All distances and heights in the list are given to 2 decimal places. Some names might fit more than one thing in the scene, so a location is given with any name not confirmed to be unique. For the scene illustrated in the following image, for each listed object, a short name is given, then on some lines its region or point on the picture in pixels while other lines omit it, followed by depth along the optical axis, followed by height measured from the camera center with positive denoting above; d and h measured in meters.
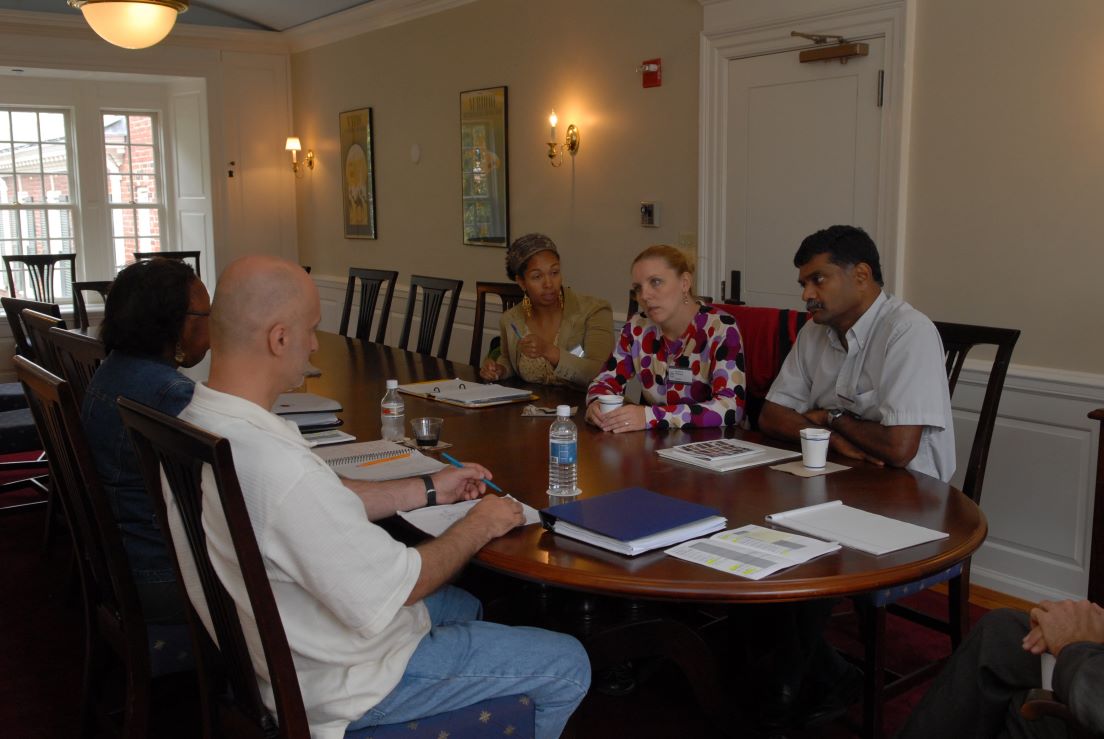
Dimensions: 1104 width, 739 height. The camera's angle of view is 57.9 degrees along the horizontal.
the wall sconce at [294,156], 8.02 +0.66
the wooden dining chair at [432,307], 4.48 -0.32
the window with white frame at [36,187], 7.97 +0.43
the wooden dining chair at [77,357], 2.62 -0.32
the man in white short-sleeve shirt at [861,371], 2.38 -0.36
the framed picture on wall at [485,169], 5.93 +0.41
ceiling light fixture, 4.05 +0.90
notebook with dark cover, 1.75 -0.52
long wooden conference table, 1.63 -0.54
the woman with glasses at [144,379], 2.18 -0.32
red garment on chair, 3.05 -0.34
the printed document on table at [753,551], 1.67 -0.55
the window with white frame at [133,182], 8.34 +0.48
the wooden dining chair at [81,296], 5.39 -0.30
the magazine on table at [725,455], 2.31 -0.52
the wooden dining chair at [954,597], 2.15 -0.83
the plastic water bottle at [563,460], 2.10 -0.47
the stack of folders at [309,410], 2.82 -0.50
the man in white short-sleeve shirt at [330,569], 1.47 -0.52
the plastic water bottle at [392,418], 2.72 -0.49
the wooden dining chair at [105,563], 1.98 -0.68
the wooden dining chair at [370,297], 5.02 -0.30
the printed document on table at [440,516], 1.93 -0.56
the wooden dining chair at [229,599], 1.40 -0.54
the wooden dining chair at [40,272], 7.44 -0.24
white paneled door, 3.88 +0.31
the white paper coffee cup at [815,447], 2.25 -0.48
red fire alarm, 4.77 +0.77
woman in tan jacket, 3.54 -0.34
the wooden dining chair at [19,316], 4.50 -0.34
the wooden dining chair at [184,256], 6.67 -0.12
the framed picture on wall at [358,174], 7.29 +0.46
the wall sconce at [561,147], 5.35 +0.48
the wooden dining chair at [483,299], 4.18 -0.27
